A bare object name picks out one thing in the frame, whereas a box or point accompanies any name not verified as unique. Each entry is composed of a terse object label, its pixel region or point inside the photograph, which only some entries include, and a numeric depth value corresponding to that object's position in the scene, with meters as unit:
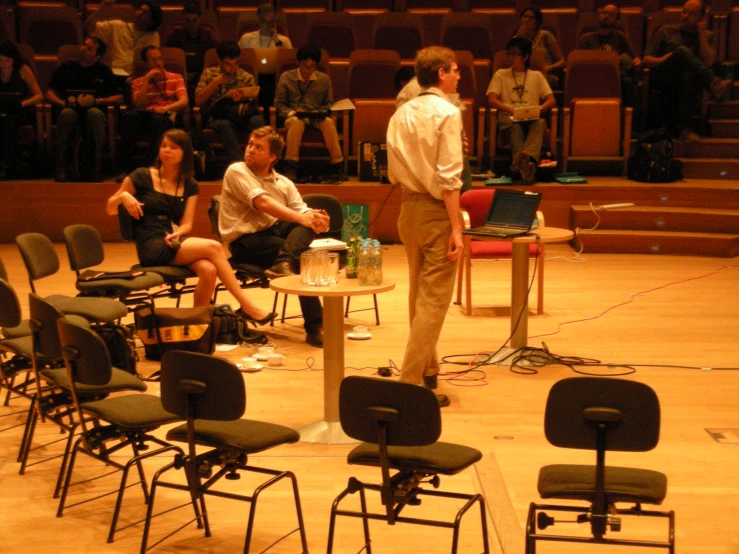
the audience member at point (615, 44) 19.73
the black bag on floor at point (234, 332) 11.57
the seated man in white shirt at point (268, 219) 11.35
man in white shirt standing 8.49
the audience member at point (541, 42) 19.67
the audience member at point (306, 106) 17.80
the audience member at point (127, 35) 19.66
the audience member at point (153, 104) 17.93
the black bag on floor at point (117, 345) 9.61
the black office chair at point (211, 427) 5.95
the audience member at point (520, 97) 17.94
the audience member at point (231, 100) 17.97
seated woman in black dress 11.40
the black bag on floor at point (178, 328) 10.63
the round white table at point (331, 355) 8.36
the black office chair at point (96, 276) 10.64
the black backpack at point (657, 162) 17.99
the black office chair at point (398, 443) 5.52
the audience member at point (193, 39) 19.69
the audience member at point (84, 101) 17.99
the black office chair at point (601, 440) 5.31
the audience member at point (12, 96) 18.13
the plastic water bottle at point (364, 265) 8.29
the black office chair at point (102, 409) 6.65
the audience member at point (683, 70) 19.50
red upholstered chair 12.57
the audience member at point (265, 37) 19.39
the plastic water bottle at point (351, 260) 8.65
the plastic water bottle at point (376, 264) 8.29
